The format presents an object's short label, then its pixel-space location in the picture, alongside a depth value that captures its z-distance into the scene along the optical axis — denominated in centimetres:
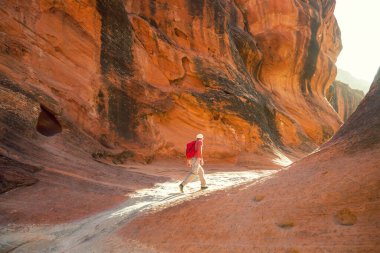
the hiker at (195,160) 742
